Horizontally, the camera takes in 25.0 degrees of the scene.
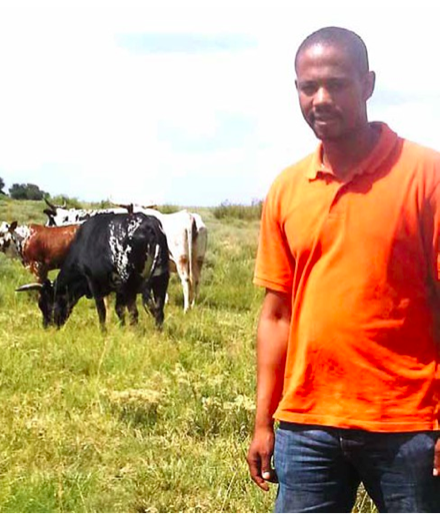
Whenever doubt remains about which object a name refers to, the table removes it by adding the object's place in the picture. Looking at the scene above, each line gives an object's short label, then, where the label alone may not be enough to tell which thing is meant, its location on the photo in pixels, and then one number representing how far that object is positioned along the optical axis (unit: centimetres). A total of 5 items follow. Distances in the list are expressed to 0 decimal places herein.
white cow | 1667
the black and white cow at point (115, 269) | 1337
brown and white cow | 1647
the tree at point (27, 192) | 3769
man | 292
